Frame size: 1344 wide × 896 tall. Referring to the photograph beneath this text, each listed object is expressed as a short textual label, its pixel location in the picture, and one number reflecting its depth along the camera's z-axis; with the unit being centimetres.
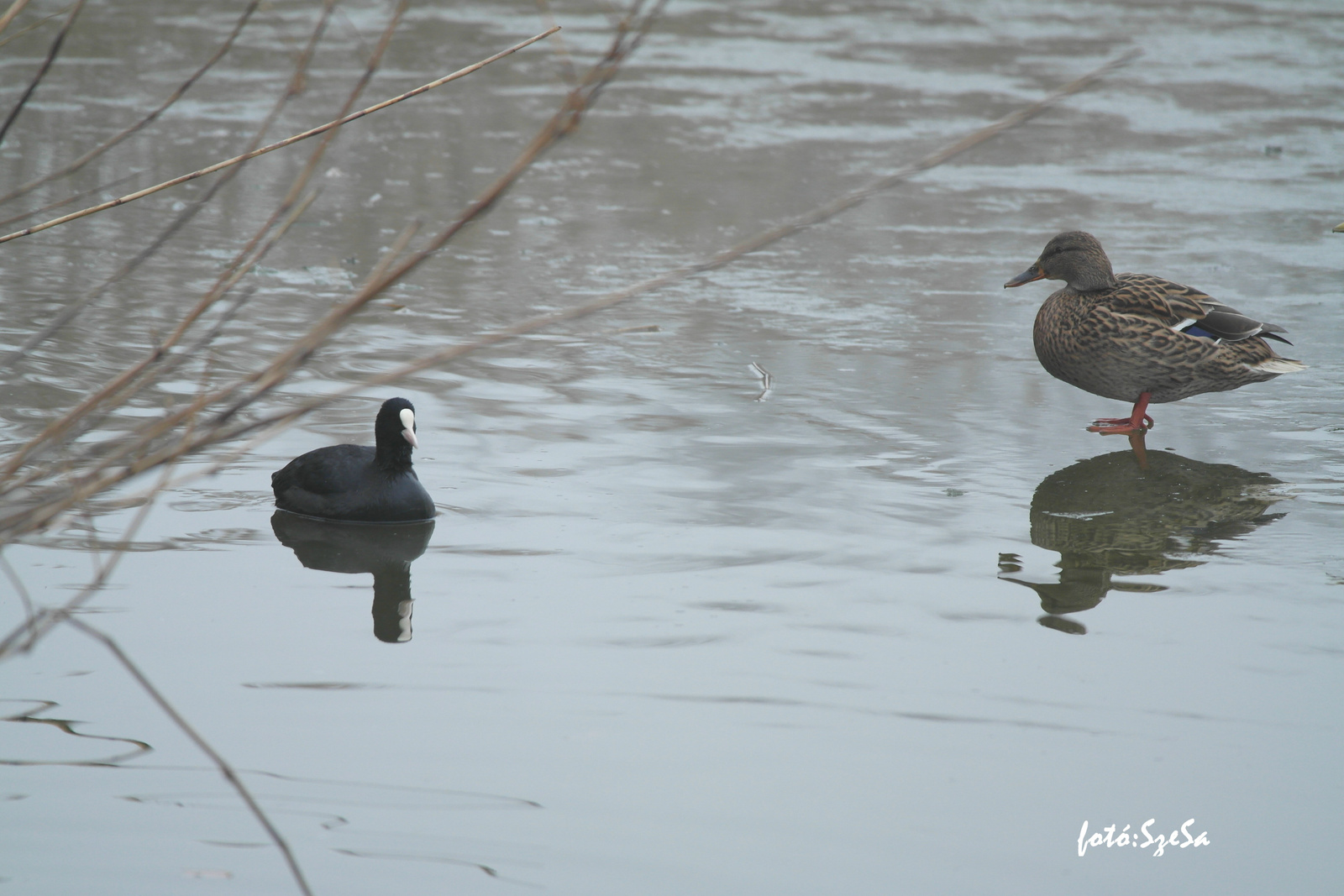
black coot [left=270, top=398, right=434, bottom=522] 2221
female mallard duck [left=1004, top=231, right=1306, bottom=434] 2268
